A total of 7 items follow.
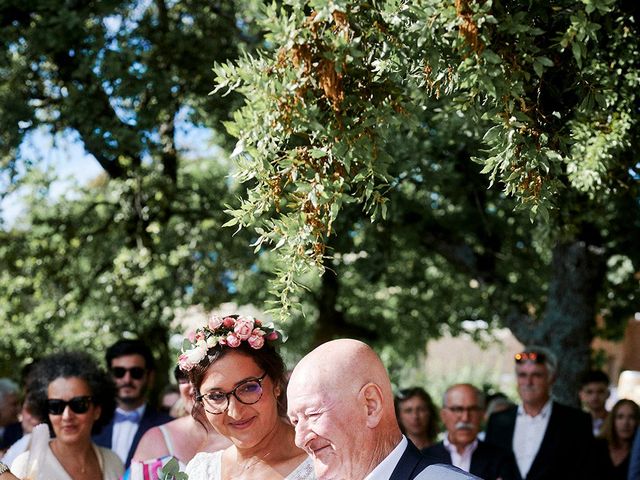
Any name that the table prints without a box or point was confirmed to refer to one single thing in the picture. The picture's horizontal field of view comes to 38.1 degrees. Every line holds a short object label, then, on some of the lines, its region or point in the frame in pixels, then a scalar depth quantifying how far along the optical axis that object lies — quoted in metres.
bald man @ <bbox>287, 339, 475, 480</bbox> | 2.84
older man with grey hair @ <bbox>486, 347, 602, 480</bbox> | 6.84
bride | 3.82
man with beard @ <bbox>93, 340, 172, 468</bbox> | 7.18
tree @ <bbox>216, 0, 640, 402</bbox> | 2.98
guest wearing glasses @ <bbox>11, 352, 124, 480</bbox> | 5.03
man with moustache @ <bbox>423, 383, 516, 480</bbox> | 6.27
